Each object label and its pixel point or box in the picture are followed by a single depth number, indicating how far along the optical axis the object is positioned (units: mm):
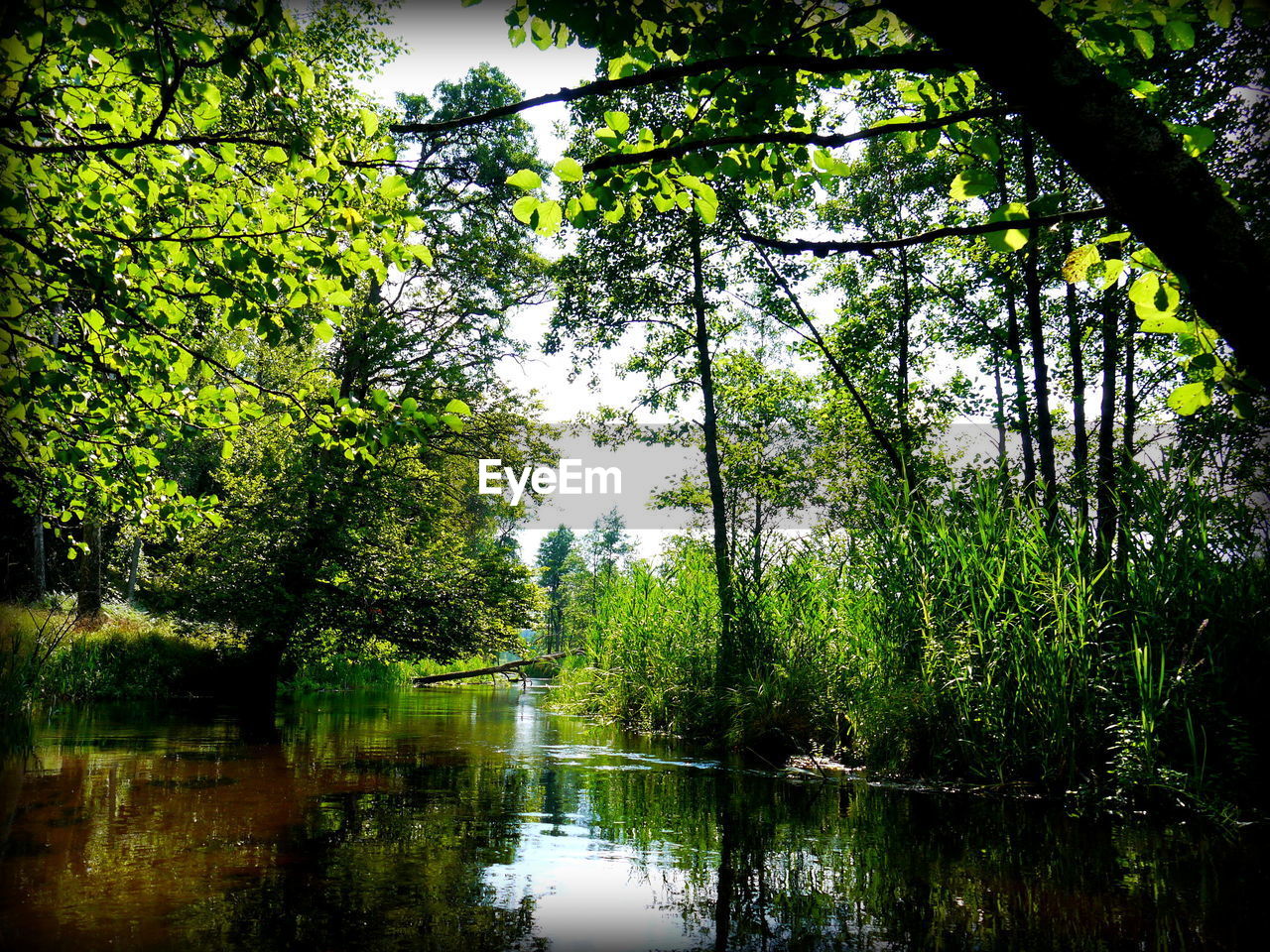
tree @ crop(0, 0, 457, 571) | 3168
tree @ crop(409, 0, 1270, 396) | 1191
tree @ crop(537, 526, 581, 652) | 48938
